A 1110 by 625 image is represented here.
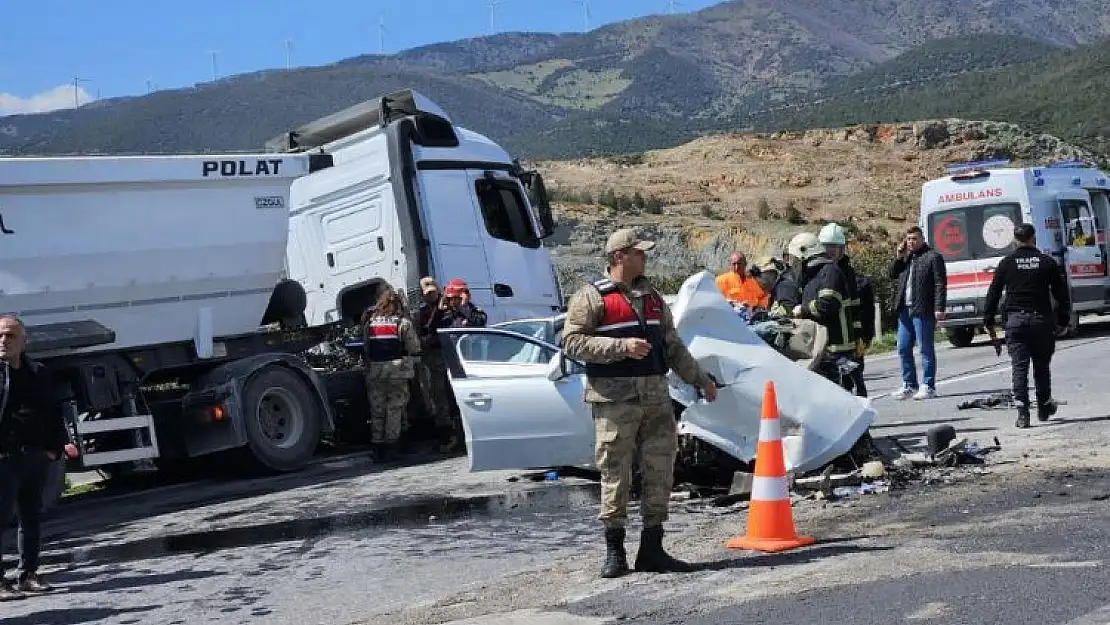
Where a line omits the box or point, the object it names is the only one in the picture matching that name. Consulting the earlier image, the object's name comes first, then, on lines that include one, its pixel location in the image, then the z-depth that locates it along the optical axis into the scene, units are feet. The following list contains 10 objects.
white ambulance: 70.33
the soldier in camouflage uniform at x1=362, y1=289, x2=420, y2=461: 47.50
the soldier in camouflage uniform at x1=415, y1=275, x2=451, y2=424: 48.62
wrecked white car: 30.71
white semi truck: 41.70
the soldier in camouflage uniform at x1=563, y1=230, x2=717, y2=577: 24.11
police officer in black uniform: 38.60
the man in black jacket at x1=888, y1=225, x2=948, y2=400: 46.68
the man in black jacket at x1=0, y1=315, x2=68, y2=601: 27.25
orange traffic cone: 25.53
